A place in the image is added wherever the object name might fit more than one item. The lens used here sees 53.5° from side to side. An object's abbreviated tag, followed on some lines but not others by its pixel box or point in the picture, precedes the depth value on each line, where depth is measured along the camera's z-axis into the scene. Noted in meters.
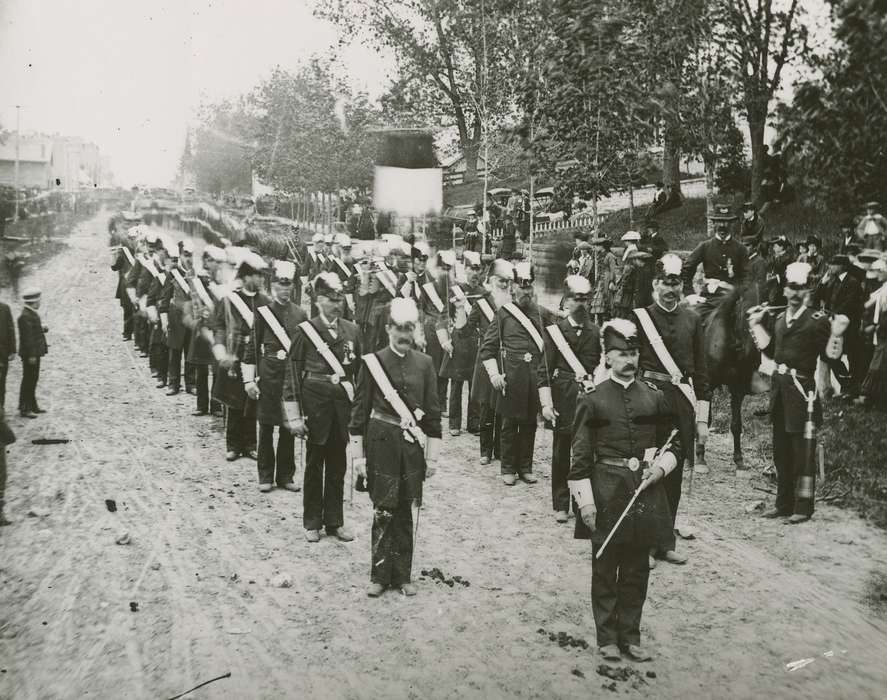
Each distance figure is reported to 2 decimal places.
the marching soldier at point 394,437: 5.50
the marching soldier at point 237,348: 7.98
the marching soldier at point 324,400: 6.43
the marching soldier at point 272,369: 7.48
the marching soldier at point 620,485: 4.70
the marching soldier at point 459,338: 9.75
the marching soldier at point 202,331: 10.52
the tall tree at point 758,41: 6.59
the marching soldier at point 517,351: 7.74
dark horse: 8.47
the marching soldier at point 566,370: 6.95
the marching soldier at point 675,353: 6.30
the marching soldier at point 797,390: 6.65
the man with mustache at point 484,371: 8.09
